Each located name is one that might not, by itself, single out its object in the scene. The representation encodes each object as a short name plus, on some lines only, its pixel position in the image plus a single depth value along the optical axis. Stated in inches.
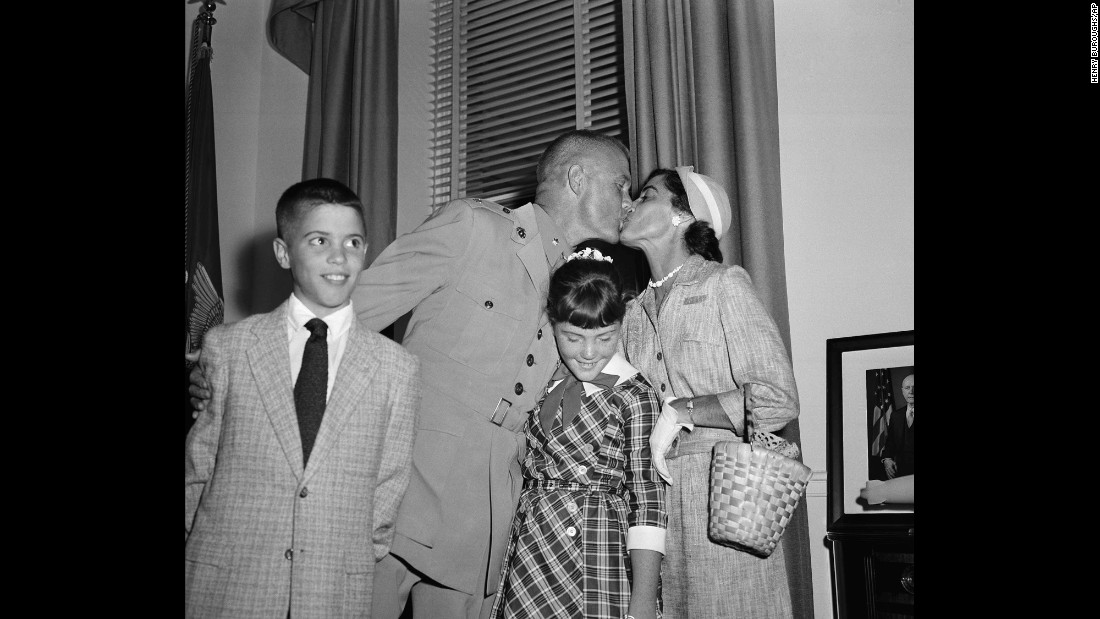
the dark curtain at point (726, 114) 102.2
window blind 108.3
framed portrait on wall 95.0
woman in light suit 81.2
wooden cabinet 92.2
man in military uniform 78.0
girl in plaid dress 76.9
